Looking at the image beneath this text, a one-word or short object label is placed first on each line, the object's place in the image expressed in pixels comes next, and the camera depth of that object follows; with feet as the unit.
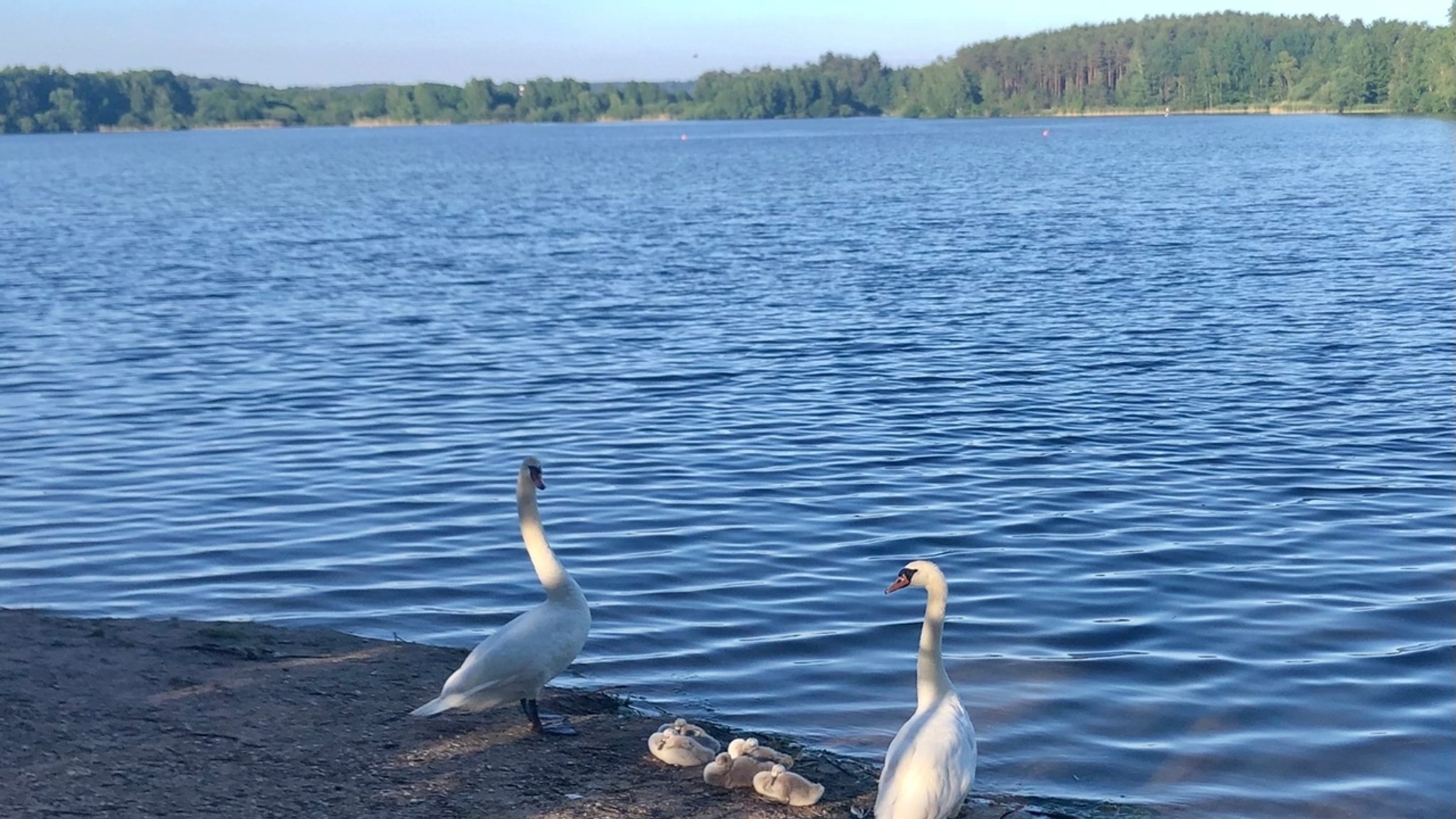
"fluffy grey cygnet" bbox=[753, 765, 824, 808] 22.36
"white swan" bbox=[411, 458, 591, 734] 24.76
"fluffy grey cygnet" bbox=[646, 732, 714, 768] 23.65
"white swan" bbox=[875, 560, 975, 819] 21.20
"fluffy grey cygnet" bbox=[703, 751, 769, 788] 22.90
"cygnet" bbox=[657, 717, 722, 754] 24.72
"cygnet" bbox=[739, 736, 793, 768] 23.32
